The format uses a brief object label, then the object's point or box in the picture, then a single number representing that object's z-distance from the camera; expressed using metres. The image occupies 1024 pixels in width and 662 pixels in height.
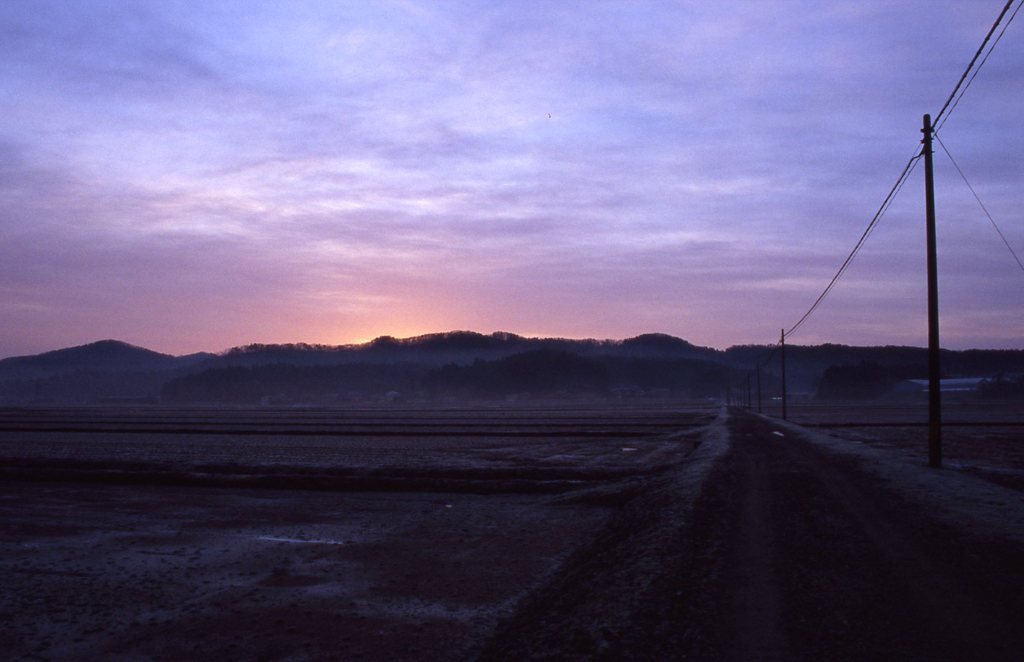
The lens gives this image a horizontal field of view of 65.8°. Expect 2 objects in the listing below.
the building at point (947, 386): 151.75
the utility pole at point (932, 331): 21.77
